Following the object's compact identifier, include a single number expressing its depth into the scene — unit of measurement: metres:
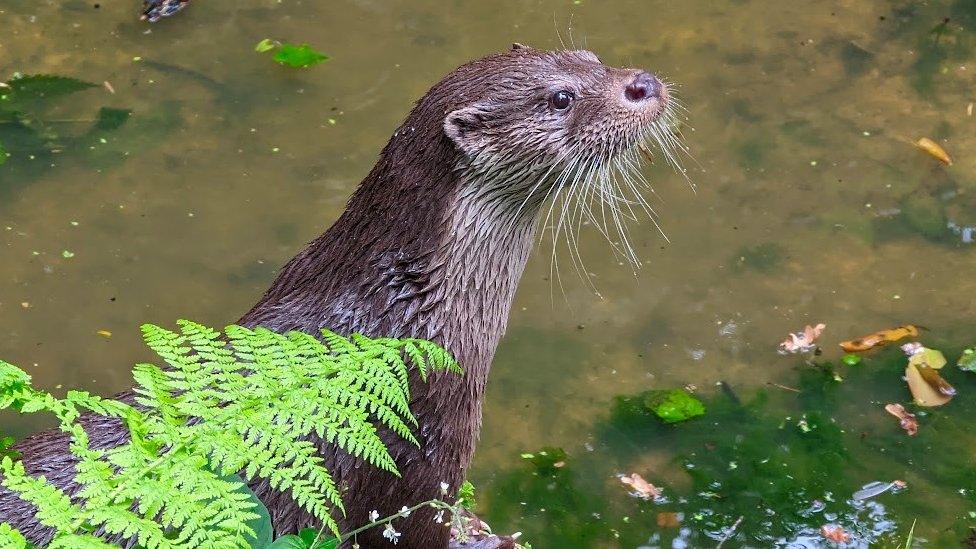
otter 4.89
